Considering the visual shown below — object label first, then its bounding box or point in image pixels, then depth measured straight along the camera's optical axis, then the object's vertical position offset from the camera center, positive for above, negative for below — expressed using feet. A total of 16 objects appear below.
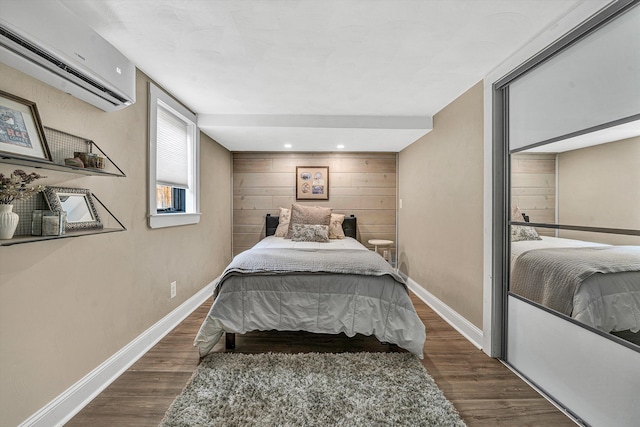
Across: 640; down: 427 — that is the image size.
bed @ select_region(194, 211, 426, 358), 6.91 -2.24
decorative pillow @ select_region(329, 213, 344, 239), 13.37 -0.64
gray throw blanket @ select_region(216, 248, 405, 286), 7.13 -1.35
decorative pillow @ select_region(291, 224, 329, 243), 12.12 -0.85
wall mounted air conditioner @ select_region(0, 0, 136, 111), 3.91 +2.64
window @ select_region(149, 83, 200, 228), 7.65 +1.71
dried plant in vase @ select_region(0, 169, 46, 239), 3.83 +0.26
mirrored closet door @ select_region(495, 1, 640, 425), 4.21 -0.04
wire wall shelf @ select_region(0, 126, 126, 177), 4.27 +1.20
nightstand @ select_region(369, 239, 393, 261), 13.37 -1.40
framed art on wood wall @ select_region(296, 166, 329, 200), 14.76 +1.72
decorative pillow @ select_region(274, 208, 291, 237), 13.61 -0.46
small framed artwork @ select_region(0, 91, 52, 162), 4.00 +1.28
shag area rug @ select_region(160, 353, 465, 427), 4.93 -3.63
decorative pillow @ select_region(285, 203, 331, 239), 13.34 -0.09
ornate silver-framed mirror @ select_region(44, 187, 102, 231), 4.71 +0.14
